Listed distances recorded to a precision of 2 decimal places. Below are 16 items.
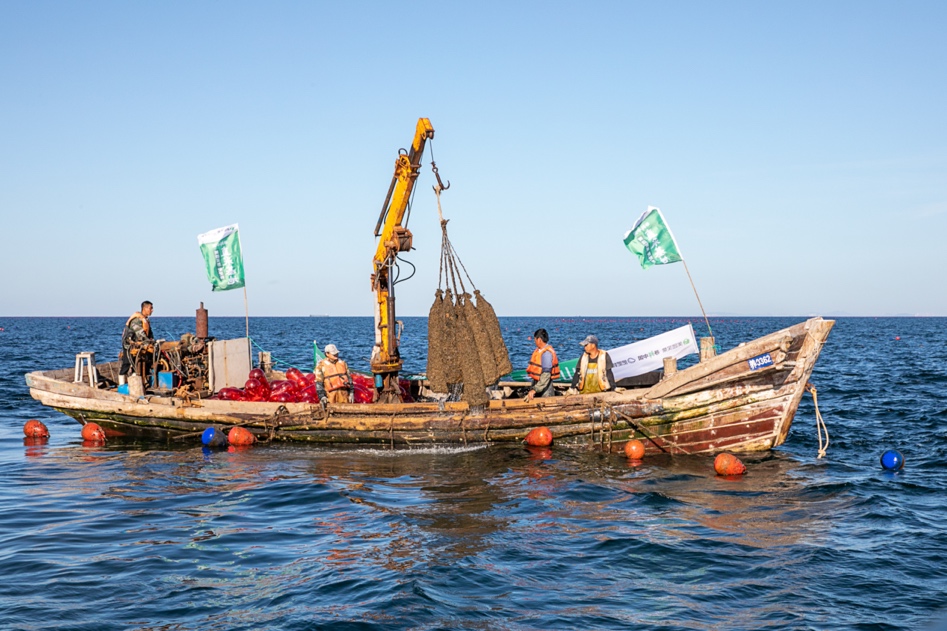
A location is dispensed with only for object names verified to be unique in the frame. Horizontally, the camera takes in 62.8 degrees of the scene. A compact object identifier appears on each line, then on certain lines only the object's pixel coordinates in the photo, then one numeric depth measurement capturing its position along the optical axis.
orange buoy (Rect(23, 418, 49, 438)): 18.27
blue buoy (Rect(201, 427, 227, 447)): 16.14
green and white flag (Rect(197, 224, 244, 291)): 19.20
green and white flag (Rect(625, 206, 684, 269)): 16.44
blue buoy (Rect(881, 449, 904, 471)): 14.11
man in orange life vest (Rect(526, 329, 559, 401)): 15.81
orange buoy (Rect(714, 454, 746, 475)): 13.18
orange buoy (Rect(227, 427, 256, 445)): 16.11
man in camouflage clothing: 17.92
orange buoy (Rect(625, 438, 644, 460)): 14.43
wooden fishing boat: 13.77
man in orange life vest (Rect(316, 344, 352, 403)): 16.44
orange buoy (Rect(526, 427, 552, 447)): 14.67
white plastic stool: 18.55
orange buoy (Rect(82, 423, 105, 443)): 17.70
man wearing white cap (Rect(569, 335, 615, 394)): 15.58
